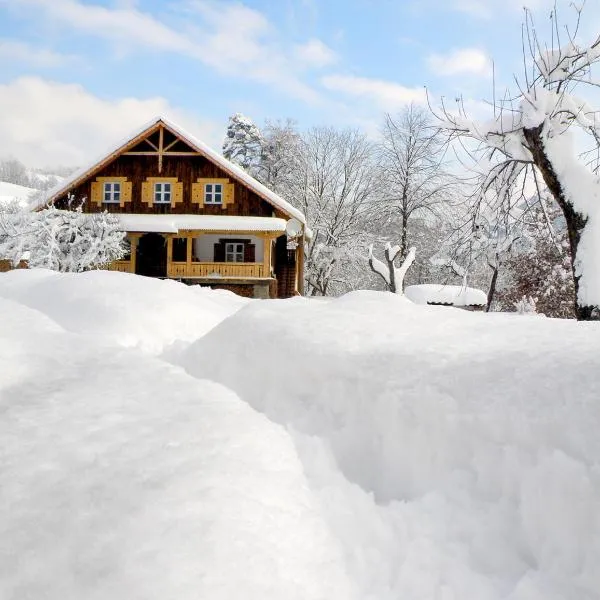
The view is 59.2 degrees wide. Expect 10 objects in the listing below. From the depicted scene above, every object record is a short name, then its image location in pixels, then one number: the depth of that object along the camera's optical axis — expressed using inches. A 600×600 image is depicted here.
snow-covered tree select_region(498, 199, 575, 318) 745.6
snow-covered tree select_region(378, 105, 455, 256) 1083.3
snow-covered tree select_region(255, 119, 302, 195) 1213.7
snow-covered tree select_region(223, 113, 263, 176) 1316.4
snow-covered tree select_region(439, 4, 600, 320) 253.0
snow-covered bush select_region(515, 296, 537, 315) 721.5
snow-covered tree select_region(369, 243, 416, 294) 714.2
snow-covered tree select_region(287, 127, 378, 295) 1146.0
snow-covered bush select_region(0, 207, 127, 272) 714.8
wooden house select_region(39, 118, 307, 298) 837.2
